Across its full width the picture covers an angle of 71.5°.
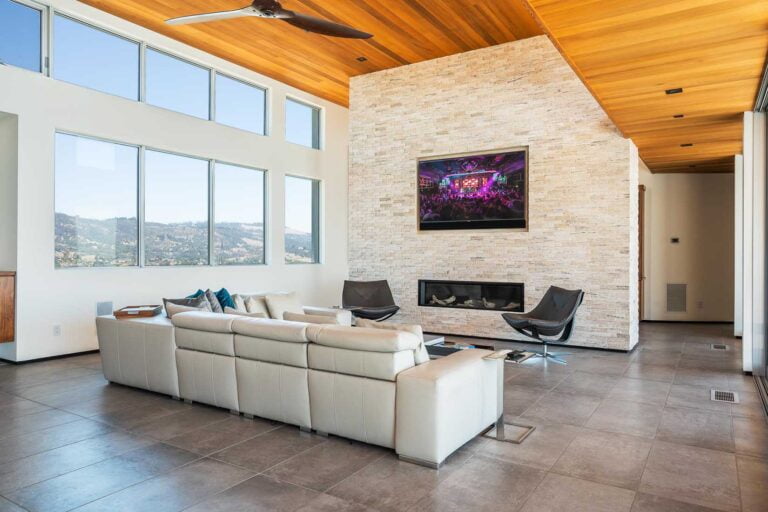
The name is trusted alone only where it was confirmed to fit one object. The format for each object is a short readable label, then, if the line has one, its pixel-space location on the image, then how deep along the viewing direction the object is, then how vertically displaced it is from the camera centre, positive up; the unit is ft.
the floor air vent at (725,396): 15.02 -4.10
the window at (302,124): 31.09 +7.82
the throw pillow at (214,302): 17.85 -1.66
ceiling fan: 13.78 +6.48
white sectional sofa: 10.34 -2.79
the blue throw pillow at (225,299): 19.21 -1.67
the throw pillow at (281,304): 20.92 -2.02
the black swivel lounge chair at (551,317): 20.47 -2.60
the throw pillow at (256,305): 20.08 -1.98
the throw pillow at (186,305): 15.72 -1.64
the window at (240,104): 27.09 +7.87
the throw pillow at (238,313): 15.00 -1.70
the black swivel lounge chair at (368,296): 27.45 -2.20
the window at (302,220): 31.17 +2.02
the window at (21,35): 18.90 +7.88
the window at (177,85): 23.85 +7.90
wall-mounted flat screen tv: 24.95 +3.10
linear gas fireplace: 25.12 -2.02
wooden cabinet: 18.92 -1.90
